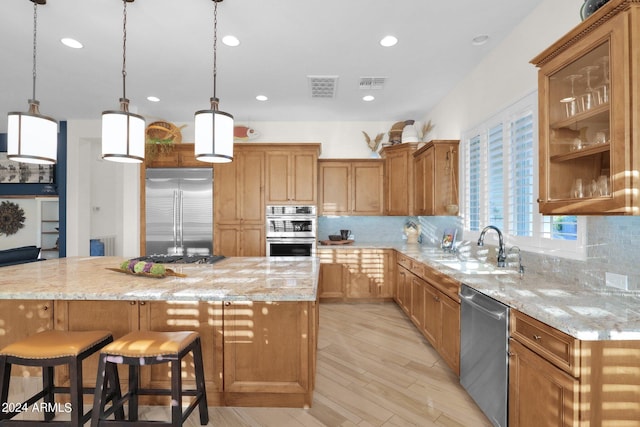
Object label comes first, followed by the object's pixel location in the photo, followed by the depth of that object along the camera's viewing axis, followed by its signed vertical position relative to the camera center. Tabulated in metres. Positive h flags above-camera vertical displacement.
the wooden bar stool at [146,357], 1.57 -0.76
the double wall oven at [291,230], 4.48 -0.23
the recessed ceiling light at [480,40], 2.68 +1.60
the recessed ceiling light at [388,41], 2.71 +1.61
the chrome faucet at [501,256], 2.50 -0.35
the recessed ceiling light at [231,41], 2.71 +1.61
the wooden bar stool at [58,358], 1.59 -0.77
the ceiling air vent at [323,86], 3.50 +1.60
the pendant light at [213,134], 1.94 +0.53
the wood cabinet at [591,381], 1.26 -0.72
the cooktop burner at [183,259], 2.76 -0.43
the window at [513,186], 2.16 +0.27
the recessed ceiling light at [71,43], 2.75 +1.61
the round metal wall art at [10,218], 6.48 -0.08
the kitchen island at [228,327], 1.98 -0.75
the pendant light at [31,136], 1.99 +0.53
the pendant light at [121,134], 1.92 +0.53
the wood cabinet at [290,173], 4.57 +0.64
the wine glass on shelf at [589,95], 1.60 +0.66
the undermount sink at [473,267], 2.40 -0.46
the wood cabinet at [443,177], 3.61 +0.46
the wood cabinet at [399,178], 4.45 +0.56
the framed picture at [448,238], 3.72 -0.30
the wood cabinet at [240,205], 4.55 +0.15
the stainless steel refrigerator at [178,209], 4.49 +0.08
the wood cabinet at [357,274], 4.50 -0.90
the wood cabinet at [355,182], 4.90 +0.54
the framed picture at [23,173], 5.57 +0.79
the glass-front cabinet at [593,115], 1.37 +0.53
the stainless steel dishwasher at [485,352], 1.71 -0.88
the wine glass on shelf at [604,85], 1.49 +0.66
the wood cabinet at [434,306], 2.38 -0.88
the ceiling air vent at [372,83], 3.50 +1.60
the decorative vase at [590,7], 1.53 +1.11
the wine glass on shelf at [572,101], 1.72 +0.67
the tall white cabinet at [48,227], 6.60 -0.28
